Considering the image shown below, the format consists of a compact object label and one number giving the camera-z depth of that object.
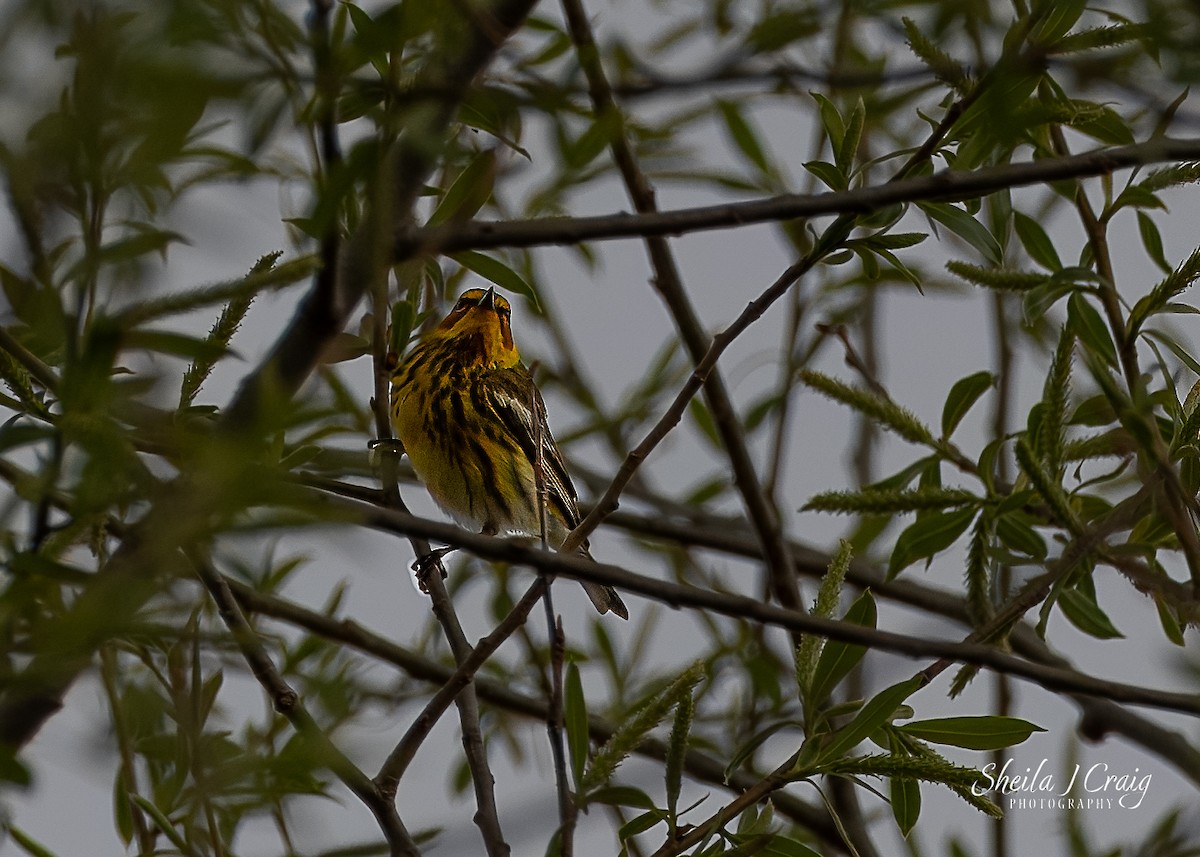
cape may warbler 9.40
